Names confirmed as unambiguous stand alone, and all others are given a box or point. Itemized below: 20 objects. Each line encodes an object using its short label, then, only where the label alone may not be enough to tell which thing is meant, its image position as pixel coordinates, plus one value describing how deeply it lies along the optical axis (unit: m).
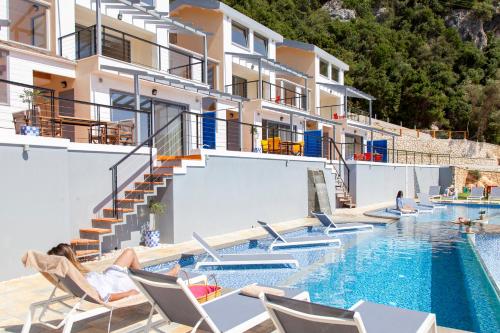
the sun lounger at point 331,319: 2.89
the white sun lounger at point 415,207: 17.81
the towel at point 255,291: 4.76
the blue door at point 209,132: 17.61
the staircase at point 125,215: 8.41
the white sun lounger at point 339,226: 12.06
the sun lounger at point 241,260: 8.02
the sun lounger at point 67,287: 4.11
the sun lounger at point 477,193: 23.34
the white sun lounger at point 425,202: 19.73
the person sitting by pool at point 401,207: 17.20
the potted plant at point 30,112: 8.22
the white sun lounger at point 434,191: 25.39
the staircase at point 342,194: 19.20
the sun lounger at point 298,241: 10.16
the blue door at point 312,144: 21.17
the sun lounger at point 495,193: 23.28
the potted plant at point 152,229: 9.82
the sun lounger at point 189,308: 3.70
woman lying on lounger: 4.61
